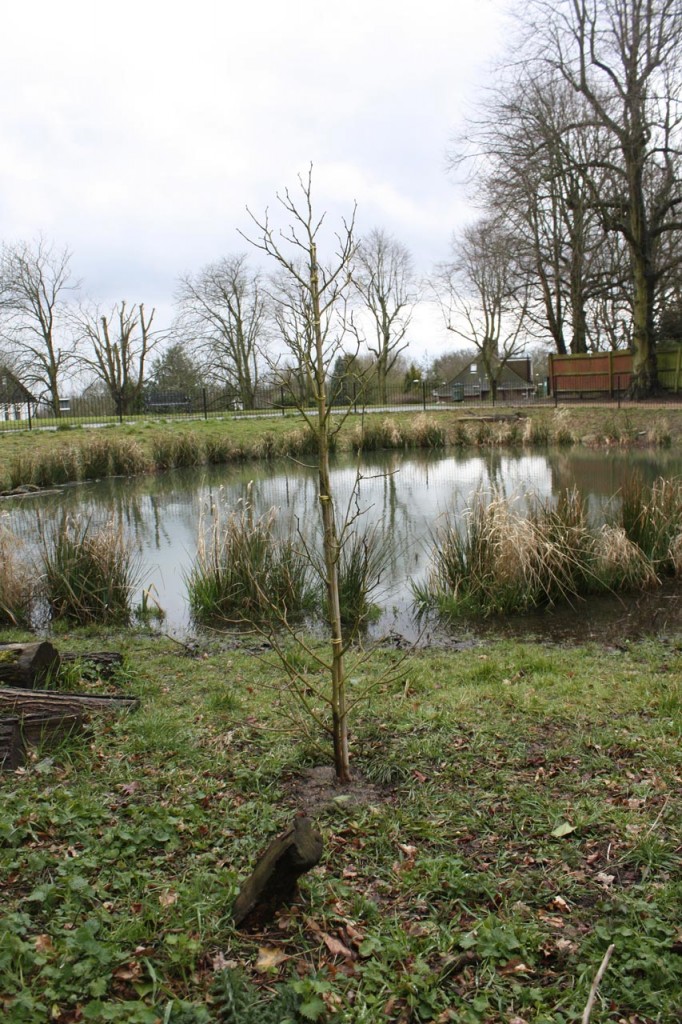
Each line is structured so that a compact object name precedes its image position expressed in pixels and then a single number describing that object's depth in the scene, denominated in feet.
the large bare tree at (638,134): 71.31
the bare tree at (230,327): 143.74
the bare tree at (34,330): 126.21
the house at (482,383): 164.90
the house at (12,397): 107.73
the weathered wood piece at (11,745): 11.05
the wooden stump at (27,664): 13.48
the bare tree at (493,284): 90.27
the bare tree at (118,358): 126.62
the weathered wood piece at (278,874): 7.66
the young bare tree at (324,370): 9.75
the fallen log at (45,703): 11.96
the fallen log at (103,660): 15.63
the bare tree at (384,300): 166.20
